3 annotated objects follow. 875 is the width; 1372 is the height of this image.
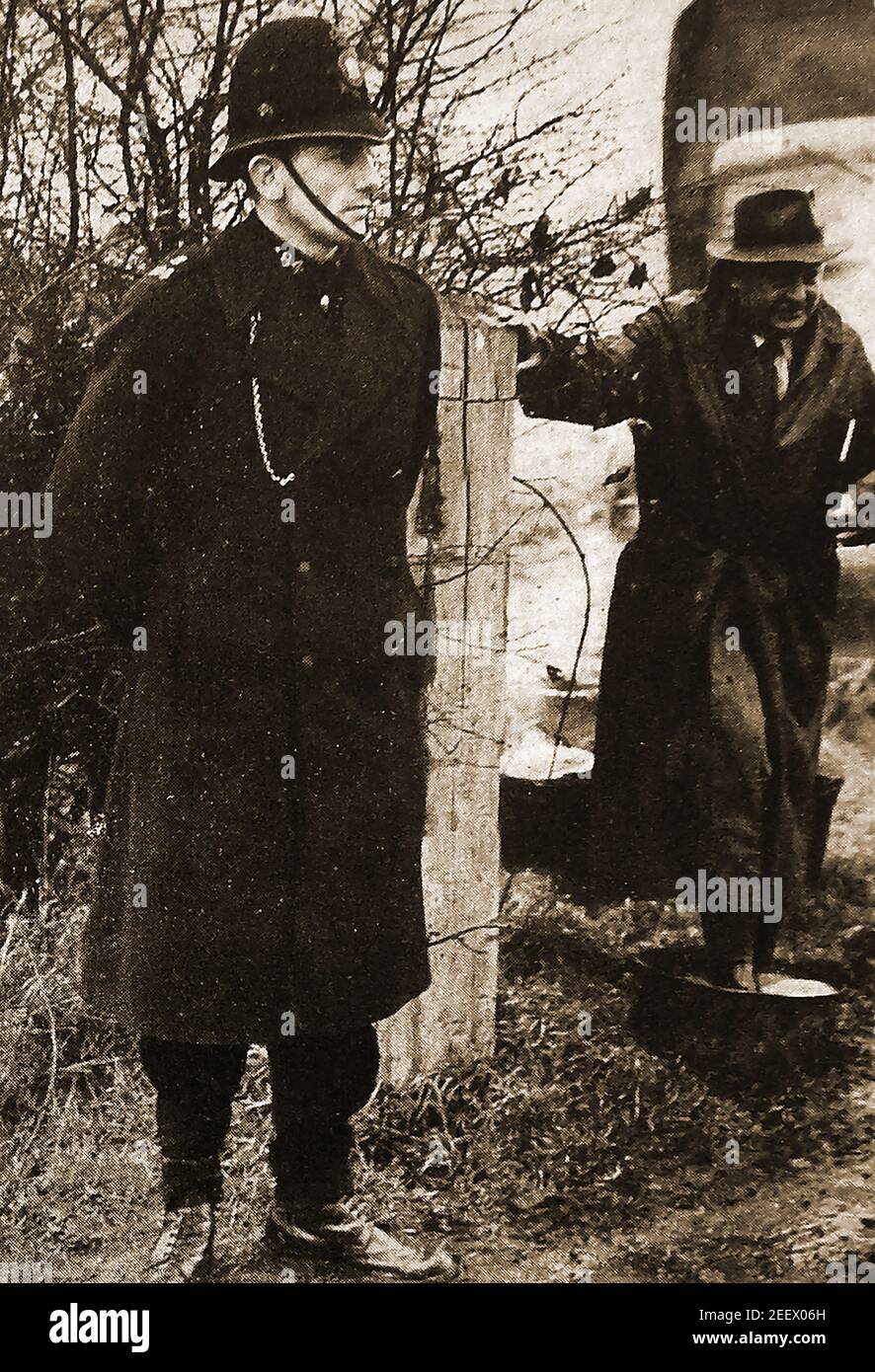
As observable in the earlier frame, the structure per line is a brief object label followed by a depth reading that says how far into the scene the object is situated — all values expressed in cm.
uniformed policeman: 351
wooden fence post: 361
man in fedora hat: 358
